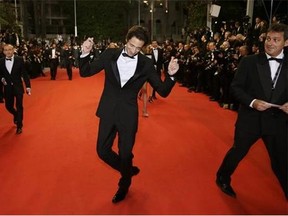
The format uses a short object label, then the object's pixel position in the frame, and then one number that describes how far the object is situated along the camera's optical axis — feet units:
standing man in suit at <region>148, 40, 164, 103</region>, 29.87
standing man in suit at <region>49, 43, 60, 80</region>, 49.24
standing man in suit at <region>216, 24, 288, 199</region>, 9.68
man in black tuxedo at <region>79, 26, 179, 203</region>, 10.19
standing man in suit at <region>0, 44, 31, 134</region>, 18.97
